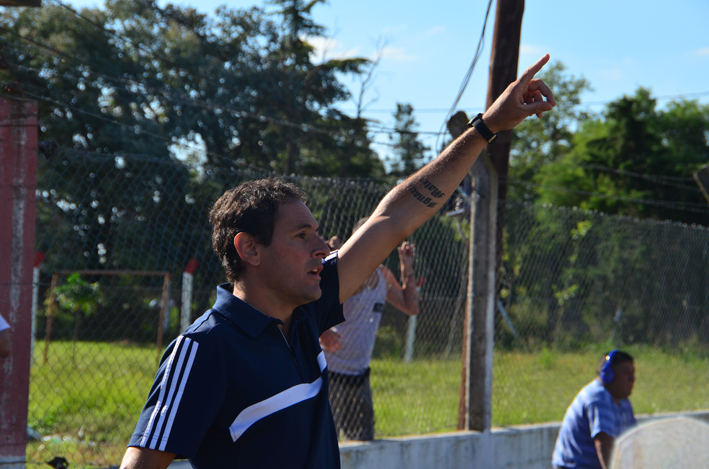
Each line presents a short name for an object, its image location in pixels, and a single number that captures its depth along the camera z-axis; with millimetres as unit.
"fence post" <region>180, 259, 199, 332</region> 6179
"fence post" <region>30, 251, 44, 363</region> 6322
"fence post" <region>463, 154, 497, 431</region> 5375
